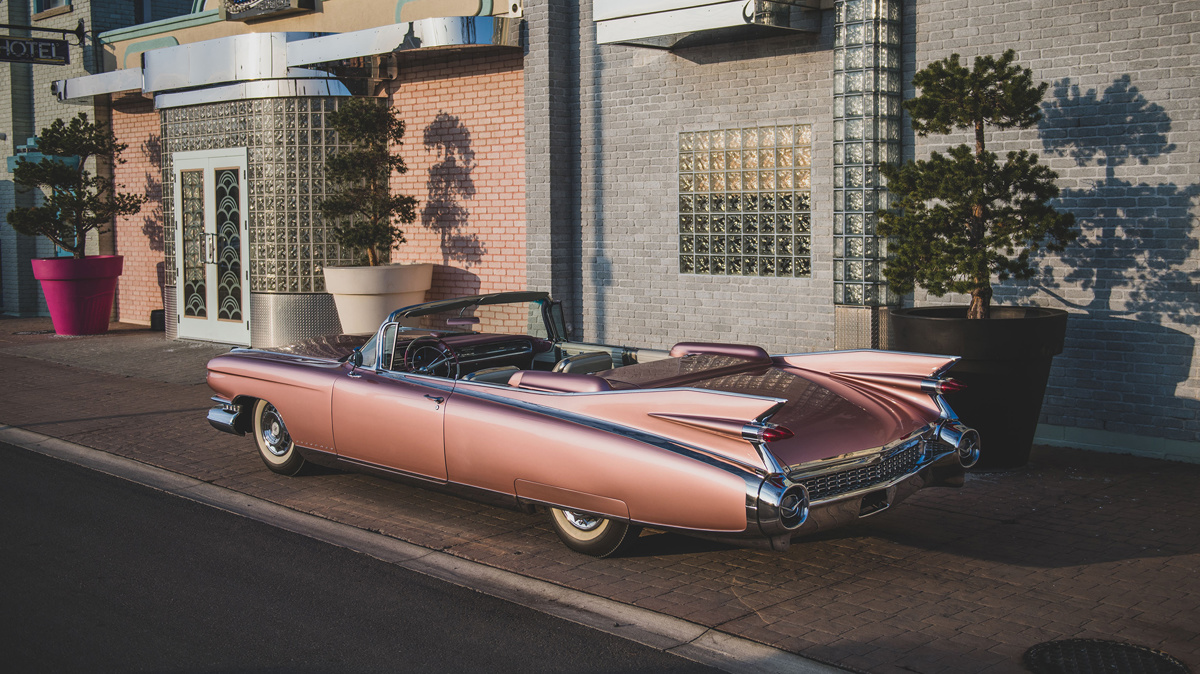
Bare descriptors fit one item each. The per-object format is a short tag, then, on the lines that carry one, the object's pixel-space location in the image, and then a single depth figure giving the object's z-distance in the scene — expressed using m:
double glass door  14.52
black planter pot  7.12
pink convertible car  4.73
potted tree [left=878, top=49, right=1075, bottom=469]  7.18
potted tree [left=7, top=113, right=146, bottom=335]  15.69
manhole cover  4.13
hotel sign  16.78
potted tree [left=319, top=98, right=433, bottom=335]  12.84
